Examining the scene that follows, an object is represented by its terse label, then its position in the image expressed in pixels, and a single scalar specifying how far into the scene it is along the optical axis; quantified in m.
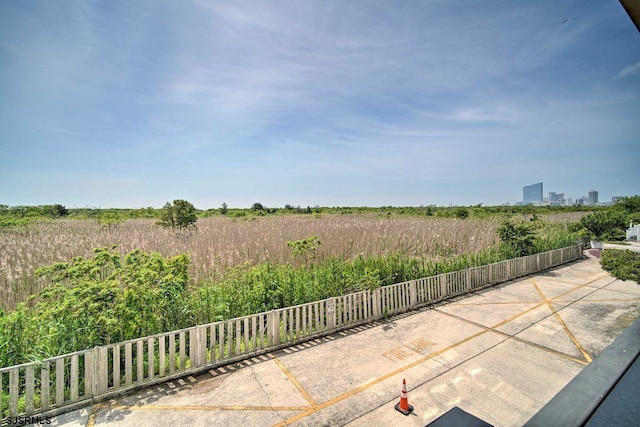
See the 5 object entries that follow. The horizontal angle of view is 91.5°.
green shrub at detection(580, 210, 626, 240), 19.86
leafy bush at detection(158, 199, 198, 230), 18.81
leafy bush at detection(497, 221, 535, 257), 13.80
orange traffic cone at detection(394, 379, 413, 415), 4.20
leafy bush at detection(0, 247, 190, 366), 4.95
